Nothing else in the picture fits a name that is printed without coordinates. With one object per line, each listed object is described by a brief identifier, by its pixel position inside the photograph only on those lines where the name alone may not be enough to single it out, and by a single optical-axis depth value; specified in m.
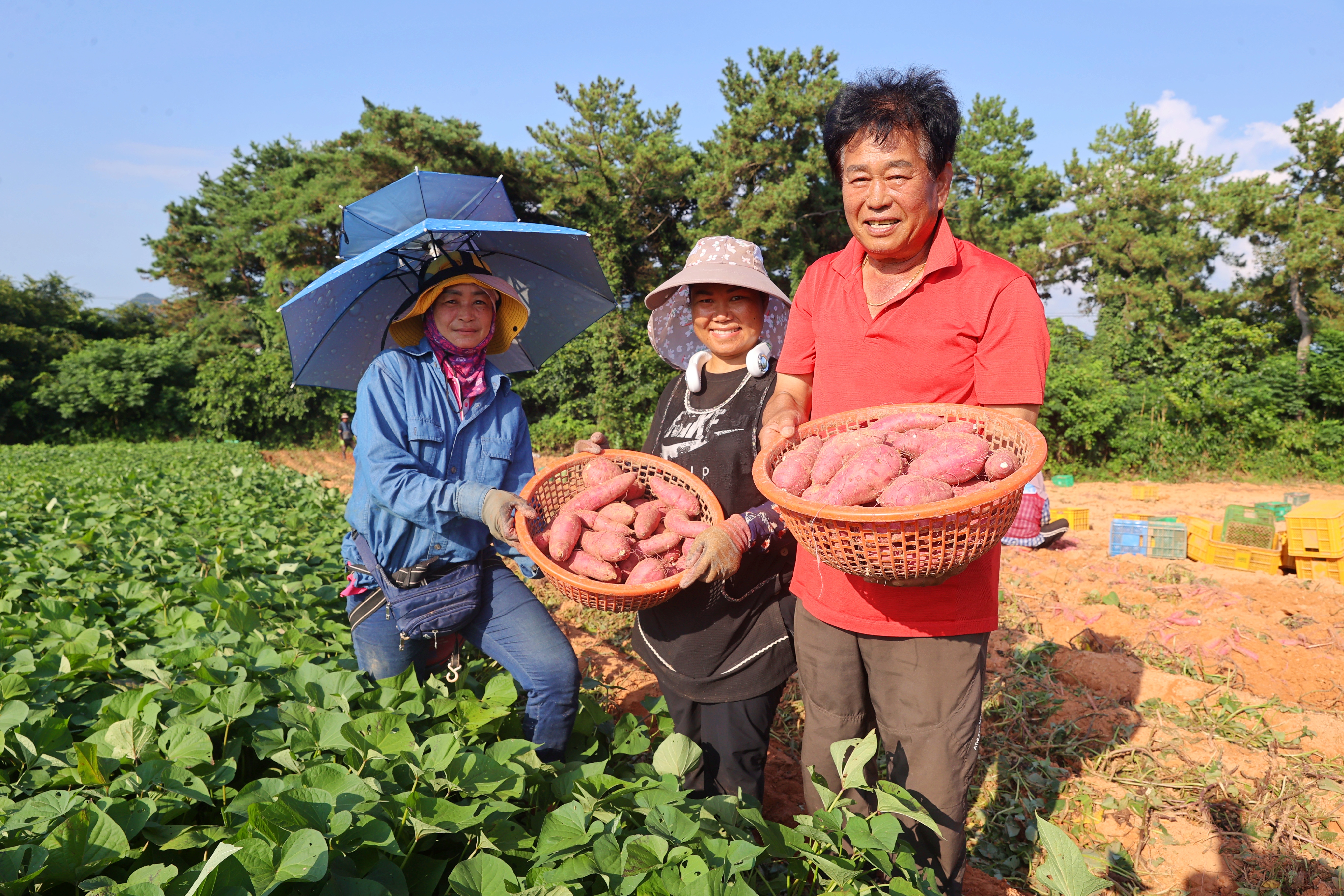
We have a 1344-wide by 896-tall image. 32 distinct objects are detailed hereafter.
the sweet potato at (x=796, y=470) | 1.68
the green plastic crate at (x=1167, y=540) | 7.74
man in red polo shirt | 1.67
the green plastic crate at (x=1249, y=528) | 7.21
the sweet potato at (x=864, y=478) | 1.56
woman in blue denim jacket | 2.09
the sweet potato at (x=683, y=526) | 2.12
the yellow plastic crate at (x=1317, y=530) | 6.66
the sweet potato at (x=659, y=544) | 2.11
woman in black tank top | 2.21
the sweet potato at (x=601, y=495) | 2.25
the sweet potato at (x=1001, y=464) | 1.43
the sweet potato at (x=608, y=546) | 2.05
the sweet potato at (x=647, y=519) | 2.18
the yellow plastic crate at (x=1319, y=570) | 6.69
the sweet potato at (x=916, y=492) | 1.45
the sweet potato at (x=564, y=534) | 2.07
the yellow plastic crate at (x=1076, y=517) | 9.49
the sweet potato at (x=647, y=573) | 2.00
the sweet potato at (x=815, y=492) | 1.61
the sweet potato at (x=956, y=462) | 1.51
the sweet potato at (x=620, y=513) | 2.21
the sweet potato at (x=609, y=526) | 2.14
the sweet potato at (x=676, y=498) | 2.21
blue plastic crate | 7.96
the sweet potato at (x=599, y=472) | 2.34
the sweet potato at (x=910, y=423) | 1.70
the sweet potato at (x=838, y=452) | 1.68
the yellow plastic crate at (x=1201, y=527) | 7.64
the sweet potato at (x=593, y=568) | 2.04
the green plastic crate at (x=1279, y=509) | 9.02
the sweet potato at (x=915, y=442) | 1.63
